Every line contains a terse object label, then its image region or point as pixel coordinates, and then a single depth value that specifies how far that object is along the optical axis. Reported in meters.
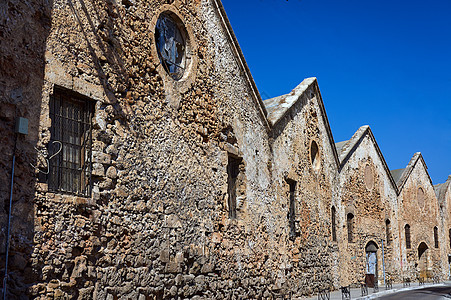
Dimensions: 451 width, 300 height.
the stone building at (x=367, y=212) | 18.70
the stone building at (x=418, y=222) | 24.09
